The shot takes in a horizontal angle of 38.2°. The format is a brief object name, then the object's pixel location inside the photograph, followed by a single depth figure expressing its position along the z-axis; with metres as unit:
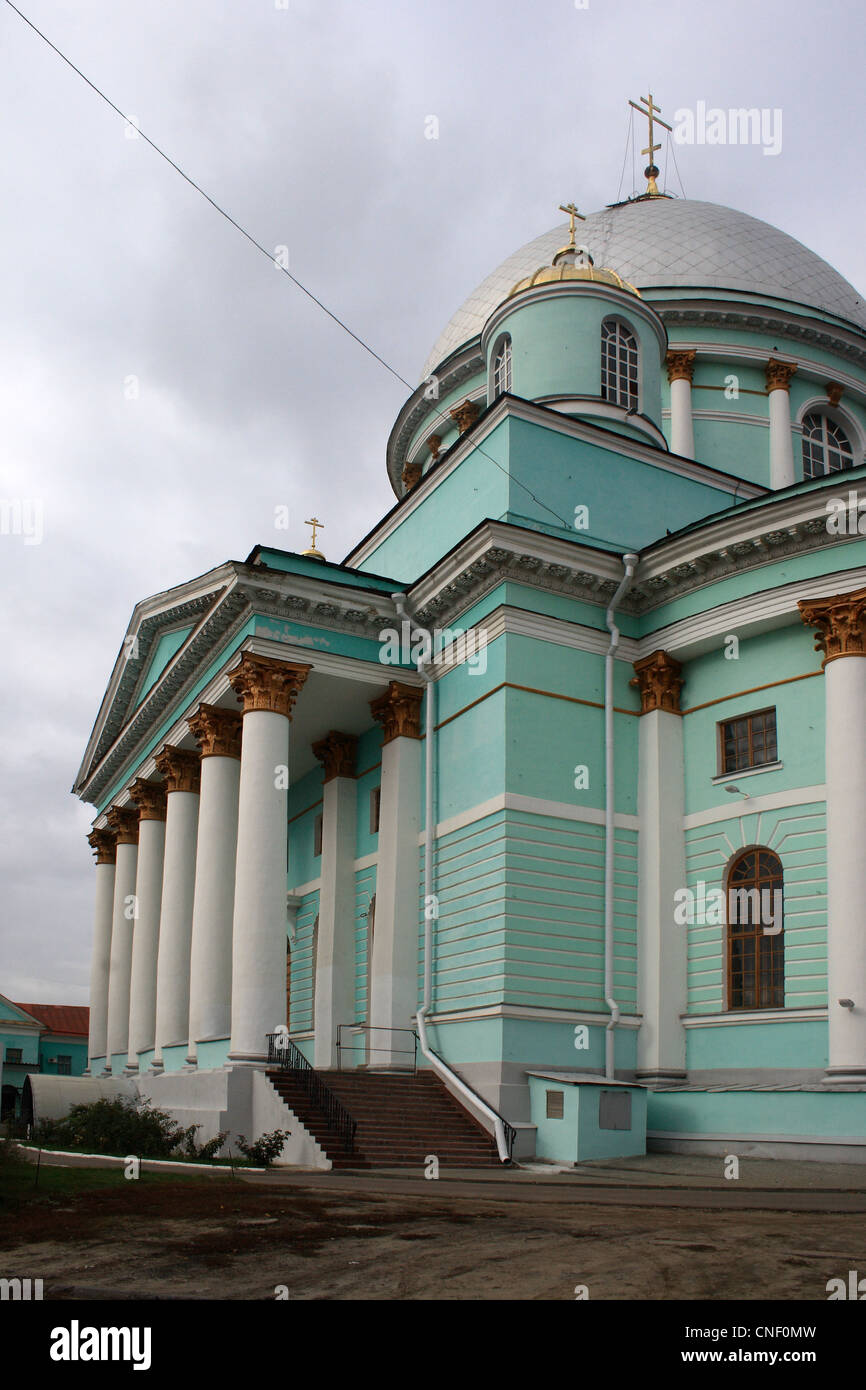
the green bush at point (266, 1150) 15.11
